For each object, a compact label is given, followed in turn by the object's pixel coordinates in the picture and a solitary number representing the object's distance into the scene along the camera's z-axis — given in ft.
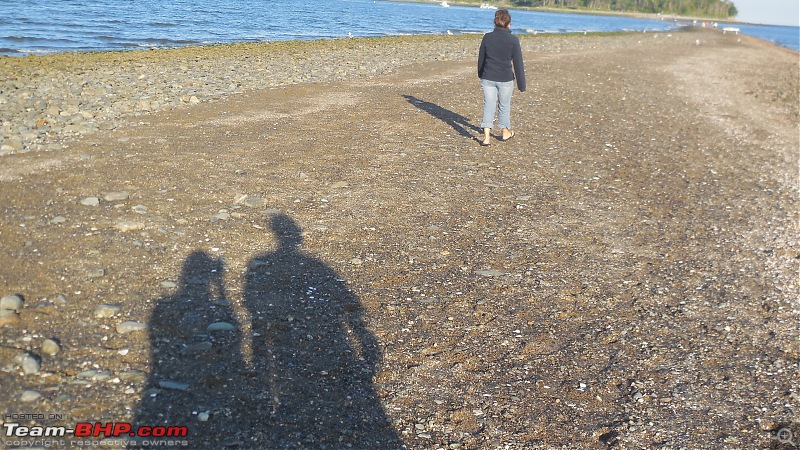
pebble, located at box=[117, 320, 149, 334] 17.03
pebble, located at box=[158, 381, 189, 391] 14.88
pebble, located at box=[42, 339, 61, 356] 15.74
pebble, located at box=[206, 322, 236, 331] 17.51
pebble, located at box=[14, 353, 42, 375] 14.94
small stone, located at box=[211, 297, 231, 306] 18.94
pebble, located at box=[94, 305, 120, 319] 17.65
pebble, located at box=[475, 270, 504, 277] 22.70
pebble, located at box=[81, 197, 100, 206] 25.67
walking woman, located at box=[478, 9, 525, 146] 39.47
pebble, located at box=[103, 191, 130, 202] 26.40
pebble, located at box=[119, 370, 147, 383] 14.97
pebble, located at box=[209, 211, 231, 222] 25.53
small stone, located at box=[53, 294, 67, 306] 18.07
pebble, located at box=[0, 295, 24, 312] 17.51
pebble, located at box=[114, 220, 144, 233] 23.59
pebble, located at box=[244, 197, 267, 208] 27.58
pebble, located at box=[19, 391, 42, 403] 13.97
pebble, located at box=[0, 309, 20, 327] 16.90
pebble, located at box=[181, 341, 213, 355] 16.34
